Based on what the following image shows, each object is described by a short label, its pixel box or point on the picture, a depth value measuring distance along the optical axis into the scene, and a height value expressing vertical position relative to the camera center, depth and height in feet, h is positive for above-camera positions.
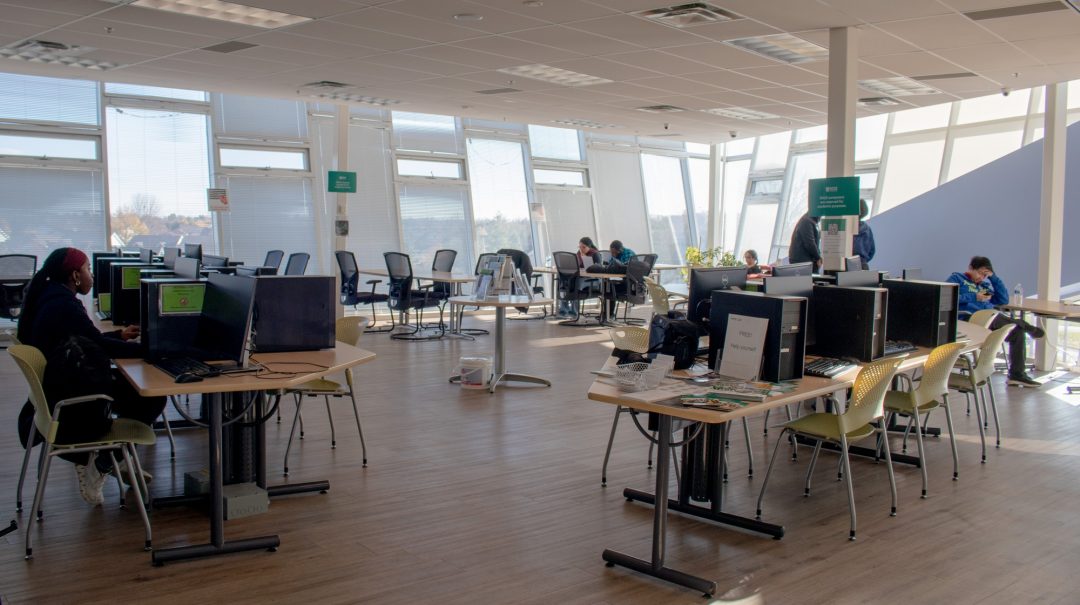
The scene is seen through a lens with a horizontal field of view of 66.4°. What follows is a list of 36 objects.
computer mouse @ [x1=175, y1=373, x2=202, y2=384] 11.22 -1.86
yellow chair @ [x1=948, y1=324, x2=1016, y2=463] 17.29 -2.68
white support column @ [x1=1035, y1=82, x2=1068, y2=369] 28.14 +1.39
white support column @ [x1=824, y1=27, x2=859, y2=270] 20.67 +3.56
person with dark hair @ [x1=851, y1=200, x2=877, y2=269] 29.27 +0.07
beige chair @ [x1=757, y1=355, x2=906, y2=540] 13.01 -2.72
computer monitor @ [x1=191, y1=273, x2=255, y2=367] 12.09 -1.19
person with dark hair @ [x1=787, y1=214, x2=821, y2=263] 26.84 +0.09
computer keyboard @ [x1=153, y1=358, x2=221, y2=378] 11.58 -1.81
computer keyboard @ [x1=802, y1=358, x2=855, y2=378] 13.48 -2.07
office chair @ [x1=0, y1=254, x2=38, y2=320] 29.86 -1.43
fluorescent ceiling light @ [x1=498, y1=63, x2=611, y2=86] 27.02 +5.68
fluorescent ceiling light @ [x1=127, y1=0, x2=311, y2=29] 19.42 +5.59
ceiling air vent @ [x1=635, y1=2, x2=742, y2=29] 18.70 +5.30
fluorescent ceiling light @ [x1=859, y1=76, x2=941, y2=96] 27.67 +5.49
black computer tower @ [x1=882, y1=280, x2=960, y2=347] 16.57 -1.38
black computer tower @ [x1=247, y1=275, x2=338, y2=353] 14.02 -1.24
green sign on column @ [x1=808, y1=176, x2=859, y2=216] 21.42 +1.24
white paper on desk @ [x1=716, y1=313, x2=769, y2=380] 12.59 -1.61
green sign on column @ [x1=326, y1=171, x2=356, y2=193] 36.35 +2.61
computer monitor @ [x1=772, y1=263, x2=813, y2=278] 15.56 -0.50
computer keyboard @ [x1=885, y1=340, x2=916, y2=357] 15.69 -2.01
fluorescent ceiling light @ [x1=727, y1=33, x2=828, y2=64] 21.82 +5.41
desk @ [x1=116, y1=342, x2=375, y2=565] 10.93 -2.14
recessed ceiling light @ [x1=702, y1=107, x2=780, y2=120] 35.19 +5.70
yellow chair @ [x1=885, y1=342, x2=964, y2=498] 14.92 -2.60
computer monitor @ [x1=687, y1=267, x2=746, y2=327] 13.96 -0.79
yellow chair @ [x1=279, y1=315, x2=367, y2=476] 16.11 -2.80
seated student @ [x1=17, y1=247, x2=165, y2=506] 11.90 -1.50
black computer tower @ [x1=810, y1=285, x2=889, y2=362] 14.55 -1.40
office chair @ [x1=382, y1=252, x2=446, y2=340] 34.12 -2.05
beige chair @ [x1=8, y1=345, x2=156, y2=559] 11.37 -2.83
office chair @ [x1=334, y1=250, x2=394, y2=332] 34.27 -1.48
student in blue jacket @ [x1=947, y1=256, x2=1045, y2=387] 24.61 -1.42
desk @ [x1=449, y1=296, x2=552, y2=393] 24.21 -3.15
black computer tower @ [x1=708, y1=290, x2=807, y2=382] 12.59 -1.23
